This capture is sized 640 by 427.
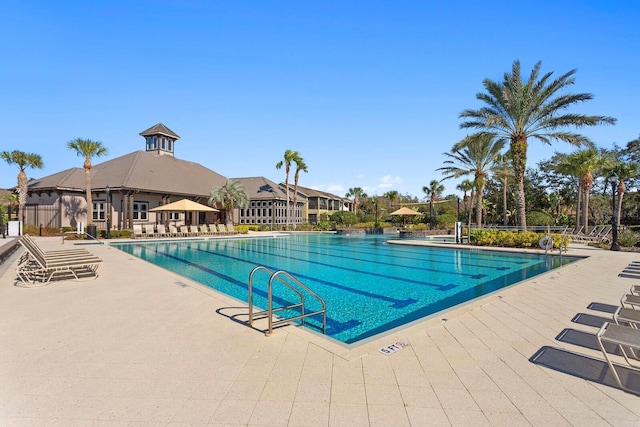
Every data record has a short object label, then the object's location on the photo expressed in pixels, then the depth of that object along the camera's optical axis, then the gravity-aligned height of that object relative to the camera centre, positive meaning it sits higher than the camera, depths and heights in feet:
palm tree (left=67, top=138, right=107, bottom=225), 72.38 +15.69
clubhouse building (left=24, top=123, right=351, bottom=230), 82.84 +7.53
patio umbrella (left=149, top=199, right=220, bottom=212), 78.64 +3.15
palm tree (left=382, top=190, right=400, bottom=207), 139.37 +10.48
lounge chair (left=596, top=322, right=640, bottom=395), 9.49 -3.58
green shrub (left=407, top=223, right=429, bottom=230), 105.21 -2.41
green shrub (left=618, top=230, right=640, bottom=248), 53.62 -3.48
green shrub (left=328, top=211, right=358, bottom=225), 117.80 +0.42
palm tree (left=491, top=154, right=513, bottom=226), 91.45 +14.26
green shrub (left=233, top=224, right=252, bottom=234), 92.02 -2.63
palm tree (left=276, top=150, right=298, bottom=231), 119.75 +21.20
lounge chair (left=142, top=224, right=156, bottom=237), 76.07 -2.51
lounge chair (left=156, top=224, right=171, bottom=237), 75.72 -2.70
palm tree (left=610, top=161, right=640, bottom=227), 82.95 +11.90
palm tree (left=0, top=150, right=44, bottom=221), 74.38 +13.33
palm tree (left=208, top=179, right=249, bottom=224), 95.99 +7.17
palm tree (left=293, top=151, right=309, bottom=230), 120.16 +19.46
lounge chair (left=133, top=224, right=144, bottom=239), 74.79 -2.40
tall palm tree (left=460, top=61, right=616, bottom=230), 55.06 +18.30
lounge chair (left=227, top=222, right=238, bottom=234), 86.99 -2.47
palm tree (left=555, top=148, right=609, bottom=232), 79.15 +12.97
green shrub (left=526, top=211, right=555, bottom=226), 86.63 -0.23
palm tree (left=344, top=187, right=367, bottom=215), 168.83 +13.35
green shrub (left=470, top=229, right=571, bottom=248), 54.08 -3.46
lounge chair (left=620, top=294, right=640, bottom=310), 13.97 -3.55
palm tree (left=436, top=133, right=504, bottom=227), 85.35 +15.12
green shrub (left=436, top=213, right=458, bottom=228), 107.55 -0.63
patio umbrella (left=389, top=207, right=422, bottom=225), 102.29 +2.12
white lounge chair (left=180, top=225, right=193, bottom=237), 78.58 -2.66
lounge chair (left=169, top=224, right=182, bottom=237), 76.78 -2.76
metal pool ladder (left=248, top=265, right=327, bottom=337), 13.73 -4.40
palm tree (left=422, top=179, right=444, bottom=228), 113.18 +11.02
